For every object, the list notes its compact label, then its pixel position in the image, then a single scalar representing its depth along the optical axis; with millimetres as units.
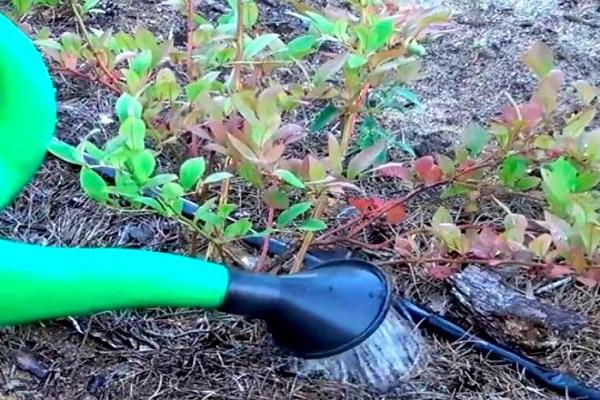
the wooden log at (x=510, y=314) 1331
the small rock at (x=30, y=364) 1302
